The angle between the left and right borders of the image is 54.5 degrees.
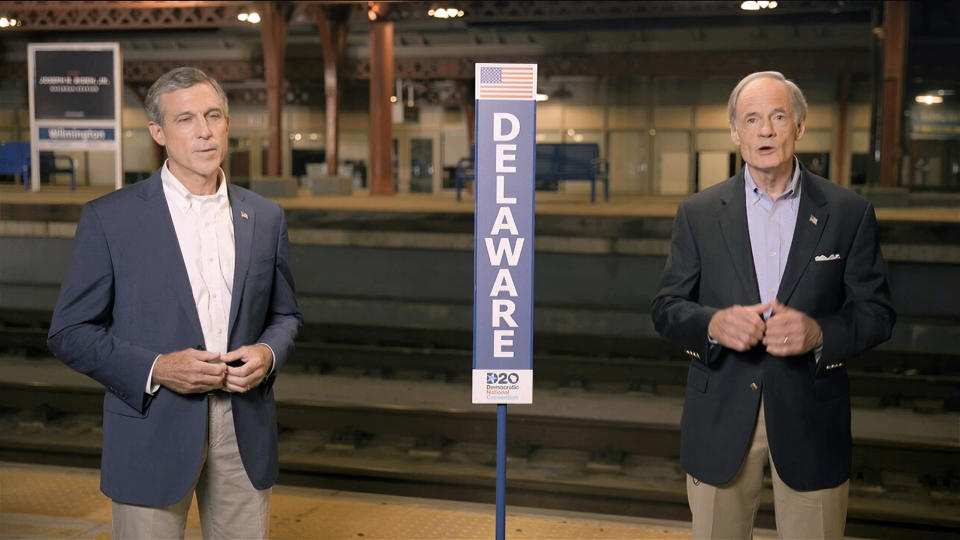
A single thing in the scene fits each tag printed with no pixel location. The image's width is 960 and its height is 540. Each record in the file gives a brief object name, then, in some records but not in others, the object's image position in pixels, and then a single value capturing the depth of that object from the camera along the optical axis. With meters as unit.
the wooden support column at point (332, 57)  20.73
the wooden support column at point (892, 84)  15.86
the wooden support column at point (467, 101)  27.03
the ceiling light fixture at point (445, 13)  17.52
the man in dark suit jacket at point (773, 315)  2.54
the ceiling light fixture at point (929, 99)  17.25
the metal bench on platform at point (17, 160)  19.25
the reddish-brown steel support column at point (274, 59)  18.92
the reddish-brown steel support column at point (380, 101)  19.64
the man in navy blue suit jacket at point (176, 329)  2.53
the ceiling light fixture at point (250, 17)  18.92
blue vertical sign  2.79
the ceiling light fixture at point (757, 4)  15.98
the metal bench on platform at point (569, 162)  17.06
